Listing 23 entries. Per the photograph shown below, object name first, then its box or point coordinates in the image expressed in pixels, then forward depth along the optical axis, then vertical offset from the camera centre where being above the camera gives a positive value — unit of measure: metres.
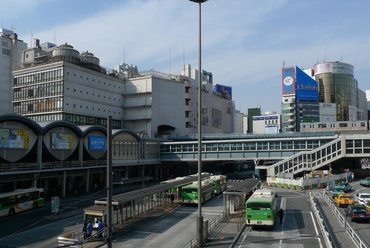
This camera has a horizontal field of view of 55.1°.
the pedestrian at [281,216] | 33.53 -6.29
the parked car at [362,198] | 41.07 -5.77
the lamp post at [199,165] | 24.17 -1.07
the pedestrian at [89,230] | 28.00 -6.32
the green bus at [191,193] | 43.12 -5.34
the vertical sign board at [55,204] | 39.28 -6.09
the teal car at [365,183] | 62.69 -5.92
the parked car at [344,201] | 41.28 -5.98
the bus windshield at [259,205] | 29.96 -4.74
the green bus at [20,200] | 39.16 -5.99
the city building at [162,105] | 94.44 +12.51
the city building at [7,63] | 99.00 +24.62
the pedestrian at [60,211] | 38.34 -6.83
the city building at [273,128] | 192.00 +11.54
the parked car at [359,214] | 32.41 -5.95
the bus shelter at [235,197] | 35.94 -5.08
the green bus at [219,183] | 52.86 -5.24
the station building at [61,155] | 47.09 -0.80
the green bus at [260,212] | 29.83 -5.30
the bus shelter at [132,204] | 29.91 -5.33
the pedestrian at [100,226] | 28.25 -6.08
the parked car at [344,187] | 55.16 -5.91
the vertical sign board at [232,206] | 37.03 -5.90
